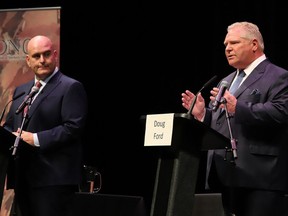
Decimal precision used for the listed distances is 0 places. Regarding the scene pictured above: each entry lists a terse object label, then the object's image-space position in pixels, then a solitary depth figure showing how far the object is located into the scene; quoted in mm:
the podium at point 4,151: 7766
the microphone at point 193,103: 6809
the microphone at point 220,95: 7013
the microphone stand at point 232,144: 6961
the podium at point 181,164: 6695
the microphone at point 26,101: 7952
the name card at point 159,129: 6500
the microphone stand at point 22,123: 7559
